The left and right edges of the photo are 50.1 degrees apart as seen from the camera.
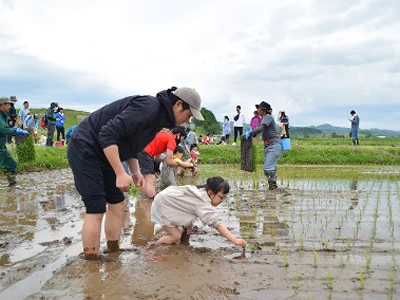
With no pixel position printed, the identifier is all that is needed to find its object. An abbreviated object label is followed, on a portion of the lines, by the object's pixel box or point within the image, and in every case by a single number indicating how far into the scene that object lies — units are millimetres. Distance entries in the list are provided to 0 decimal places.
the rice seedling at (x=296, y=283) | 2995
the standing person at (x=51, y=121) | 15664
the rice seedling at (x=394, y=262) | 3418
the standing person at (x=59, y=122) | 17234
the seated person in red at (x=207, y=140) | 24441
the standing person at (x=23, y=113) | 15312
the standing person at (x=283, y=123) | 10519
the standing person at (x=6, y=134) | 7639
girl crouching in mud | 4102
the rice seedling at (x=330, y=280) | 2992
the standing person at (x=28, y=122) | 15137
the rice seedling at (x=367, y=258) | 3431
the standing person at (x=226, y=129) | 20656
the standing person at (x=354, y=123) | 19047
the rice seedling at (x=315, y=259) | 3474
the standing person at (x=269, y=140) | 8297
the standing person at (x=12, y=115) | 7801
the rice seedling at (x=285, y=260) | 3492
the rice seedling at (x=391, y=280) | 2949
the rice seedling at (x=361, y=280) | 2957
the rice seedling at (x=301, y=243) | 4018
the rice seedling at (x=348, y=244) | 3990
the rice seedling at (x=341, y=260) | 3477
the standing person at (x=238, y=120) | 18255
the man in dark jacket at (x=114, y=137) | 3219
